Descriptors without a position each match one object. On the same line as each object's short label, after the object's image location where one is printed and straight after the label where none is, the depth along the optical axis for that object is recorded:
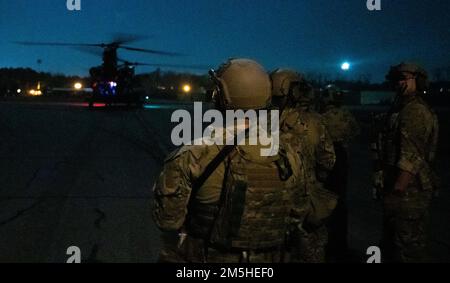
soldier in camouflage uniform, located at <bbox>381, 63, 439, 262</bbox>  4.27
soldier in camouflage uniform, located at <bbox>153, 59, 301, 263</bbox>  2.61
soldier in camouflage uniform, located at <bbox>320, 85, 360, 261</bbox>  6.66
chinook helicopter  37.16
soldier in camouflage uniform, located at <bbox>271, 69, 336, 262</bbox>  4.45
